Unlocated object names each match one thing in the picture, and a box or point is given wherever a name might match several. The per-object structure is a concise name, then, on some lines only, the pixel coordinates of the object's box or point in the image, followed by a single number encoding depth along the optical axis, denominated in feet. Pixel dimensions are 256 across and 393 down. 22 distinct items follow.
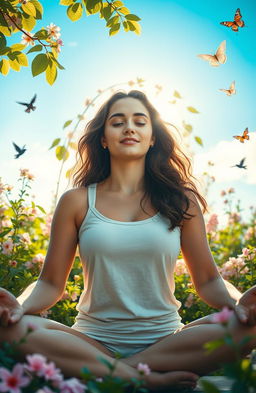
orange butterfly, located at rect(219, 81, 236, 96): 9.00
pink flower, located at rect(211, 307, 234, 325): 3.52
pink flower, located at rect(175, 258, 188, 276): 11.45
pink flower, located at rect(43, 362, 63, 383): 3.94
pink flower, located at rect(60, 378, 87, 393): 3.98
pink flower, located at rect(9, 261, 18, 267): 10.54
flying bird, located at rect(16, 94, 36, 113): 8.83
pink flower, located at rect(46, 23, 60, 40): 8.15
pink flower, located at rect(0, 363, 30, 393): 3.85
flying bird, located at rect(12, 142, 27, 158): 9.76
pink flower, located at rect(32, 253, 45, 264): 10.85
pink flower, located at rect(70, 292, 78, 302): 10.54
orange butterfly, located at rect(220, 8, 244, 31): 8.32
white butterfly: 8.85
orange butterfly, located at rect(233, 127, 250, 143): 8.97
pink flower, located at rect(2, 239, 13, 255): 10.76
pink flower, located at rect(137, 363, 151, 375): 4.34
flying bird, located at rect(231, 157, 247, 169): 10.37
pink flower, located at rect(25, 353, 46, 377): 3.89
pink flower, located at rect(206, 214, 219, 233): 12.98
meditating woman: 6.33
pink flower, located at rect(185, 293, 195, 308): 10.83
